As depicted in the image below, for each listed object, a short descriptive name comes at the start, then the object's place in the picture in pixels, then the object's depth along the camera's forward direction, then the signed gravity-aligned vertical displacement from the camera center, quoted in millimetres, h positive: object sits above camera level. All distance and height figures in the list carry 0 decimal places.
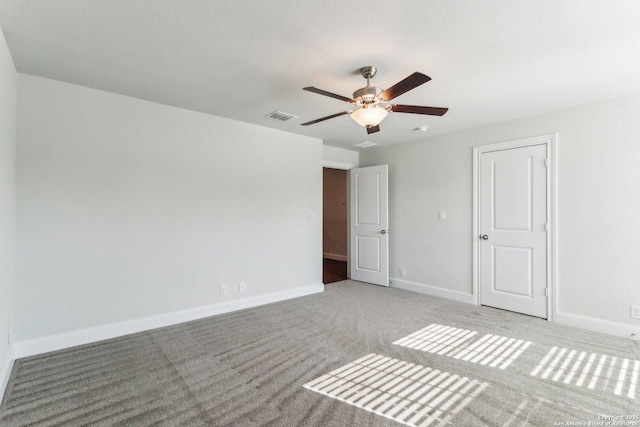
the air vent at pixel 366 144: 5098 +1166
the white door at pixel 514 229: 3668 -212
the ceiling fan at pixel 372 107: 2379 +844
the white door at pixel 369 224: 5188 -202
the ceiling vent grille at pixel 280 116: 3633 +1185
